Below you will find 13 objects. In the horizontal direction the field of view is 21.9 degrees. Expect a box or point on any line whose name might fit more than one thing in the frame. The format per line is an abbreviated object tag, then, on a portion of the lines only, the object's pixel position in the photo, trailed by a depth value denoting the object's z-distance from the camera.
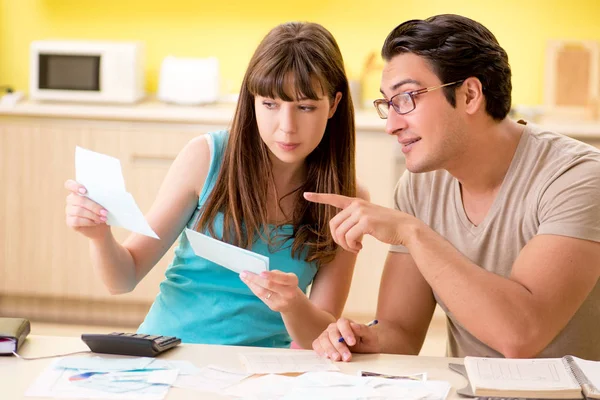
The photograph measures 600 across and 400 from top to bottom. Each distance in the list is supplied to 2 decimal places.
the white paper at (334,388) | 3.13
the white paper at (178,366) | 3.33
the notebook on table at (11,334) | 3.39
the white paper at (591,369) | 3.18
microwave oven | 5.61
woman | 3.67
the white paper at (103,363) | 3.32
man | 3.45
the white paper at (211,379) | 3.23
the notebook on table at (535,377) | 3.09
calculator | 3.39
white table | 3.23
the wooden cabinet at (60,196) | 5.50
